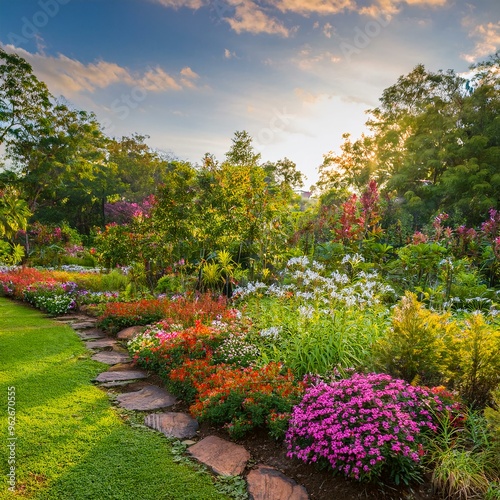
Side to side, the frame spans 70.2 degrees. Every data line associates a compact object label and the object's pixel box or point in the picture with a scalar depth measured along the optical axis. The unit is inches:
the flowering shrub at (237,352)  161.3
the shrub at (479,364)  111.0
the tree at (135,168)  973.2
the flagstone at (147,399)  139.2
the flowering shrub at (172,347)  169.8
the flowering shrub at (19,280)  358.6
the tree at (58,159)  629.3
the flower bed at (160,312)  232.5
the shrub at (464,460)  81.7
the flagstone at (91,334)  236.4
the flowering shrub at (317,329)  143.7
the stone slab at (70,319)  279.6
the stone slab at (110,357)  192.0
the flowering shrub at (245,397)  115.0
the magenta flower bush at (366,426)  84.1
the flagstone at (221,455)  99.6
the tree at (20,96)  567.5
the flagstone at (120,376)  165.0
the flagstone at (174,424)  120.1
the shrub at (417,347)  116.0
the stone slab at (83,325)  259.7
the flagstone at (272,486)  87.1
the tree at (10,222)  302.0
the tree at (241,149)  509.4
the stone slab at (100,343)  215.9
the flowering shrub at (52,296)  306.0
